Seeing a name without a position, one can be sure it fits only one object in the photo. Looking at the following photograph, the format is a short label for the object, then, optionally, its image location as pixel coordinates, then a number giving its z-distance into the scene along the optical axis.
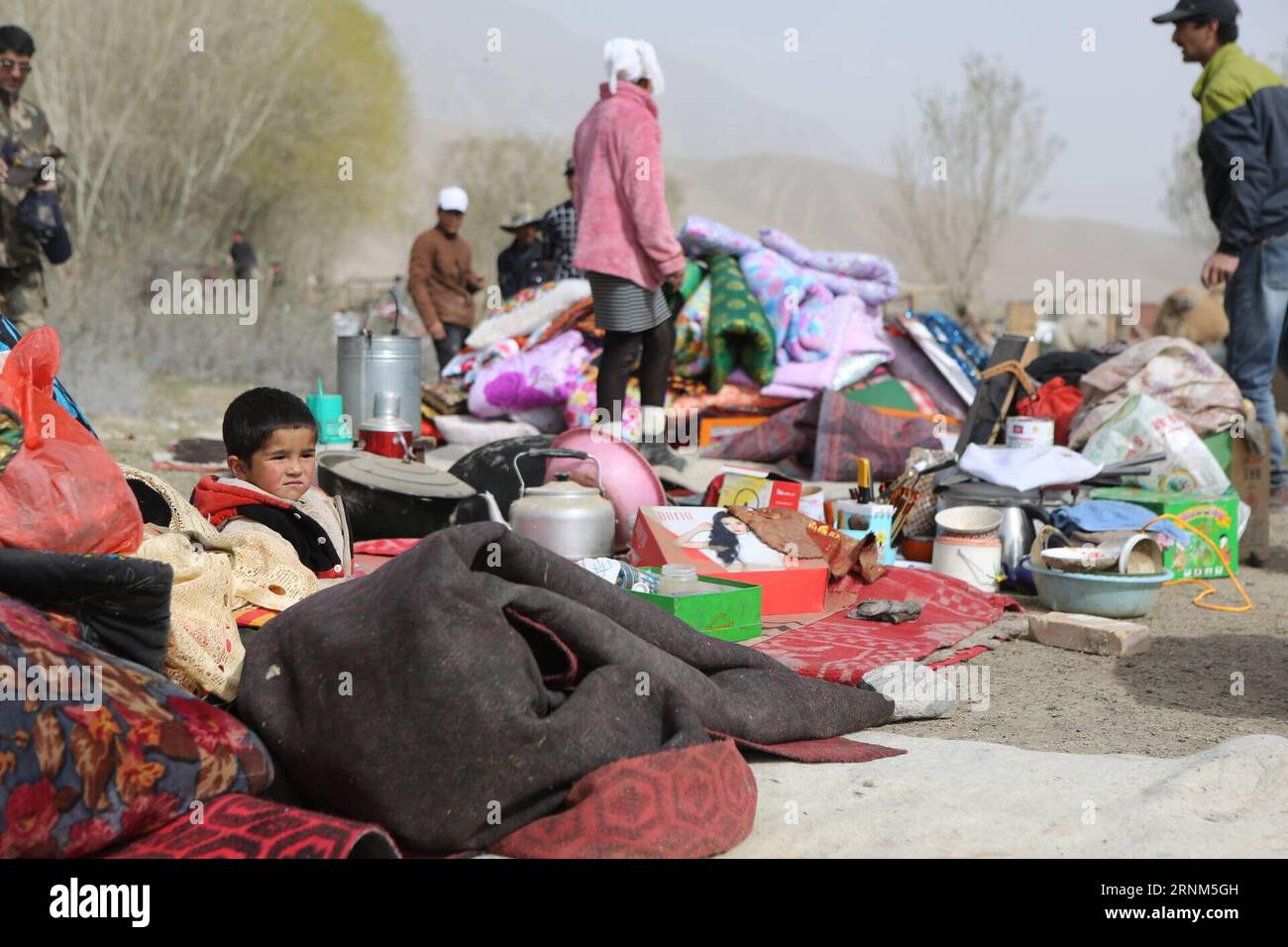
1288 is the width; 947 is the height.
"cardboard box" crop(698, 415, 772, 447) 7.83
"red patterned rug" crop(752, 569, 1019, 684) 3.24
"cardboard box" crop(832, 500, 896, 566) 4.67
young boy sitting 3.07
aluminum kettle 4.11
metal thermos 6.51
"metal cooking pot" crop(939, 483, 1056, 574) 4.62
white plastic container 4.47
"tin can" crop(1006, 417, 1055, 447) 5.30
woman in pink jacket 5.85
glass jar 3.36
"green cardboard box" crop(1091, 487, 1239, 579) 4.66
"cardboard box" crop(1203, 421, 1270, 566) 5.16
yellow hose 4.23
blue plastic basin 4.02
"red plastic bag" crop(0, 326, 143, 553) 2.14
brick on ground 3.59
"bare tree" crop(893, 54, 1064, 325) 33.28
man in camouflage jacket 5.75
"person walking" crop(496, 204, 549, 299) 10.08
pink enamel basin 4.67
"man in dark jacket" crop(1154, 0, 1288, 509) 5.51
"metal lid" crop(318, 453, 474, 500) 4.36
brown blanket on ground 2.01
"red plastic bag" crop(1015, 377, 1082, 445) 6.00
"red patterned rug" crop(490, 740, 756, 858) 1.97
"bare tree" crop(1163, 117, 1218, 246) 38.22
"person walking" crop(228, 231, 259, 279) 17.88
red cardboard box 3.89
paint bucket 4.51
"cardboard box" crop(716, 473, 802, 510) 4.60
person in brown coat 9.41
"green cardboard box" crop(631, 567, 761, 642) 3.27
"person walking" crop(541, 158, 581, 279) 9.38
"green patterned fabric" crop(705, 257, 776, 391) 7.86
